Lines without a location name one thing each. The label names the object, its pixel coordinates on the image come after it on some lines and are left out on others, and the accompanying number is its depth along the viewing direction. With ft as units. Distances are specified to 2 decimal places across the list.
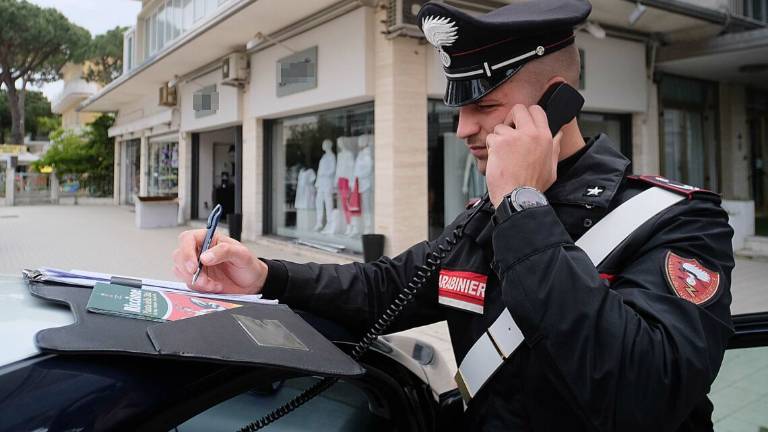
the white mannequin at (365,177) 29.91
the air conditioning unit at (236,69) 37.73
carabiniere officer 3.14
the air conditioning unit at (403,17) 25.02
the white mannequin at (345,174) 31.40
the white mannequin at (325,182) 32.94
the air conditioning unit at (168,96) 52.95
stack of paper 4.22
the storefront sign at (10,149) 112.53
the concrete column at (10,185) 86.02
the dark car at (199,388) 2.69
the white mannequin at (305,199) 34.83
